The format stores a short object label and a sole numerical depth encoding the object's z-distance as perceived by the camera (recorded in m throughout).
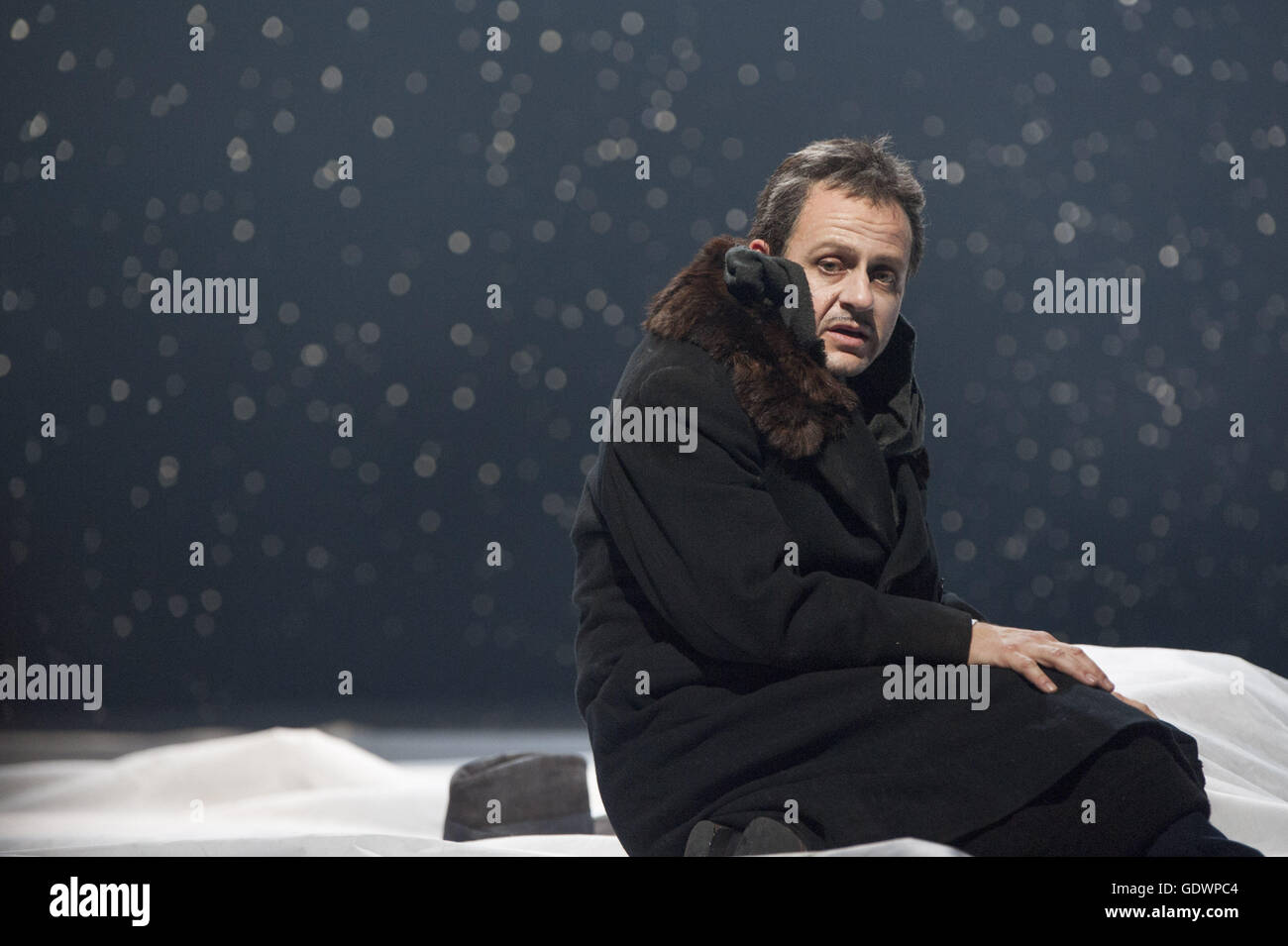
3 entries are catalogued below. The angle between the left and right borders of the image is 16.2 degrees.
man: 4.94
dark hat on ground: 5.78
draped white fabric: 5.36
